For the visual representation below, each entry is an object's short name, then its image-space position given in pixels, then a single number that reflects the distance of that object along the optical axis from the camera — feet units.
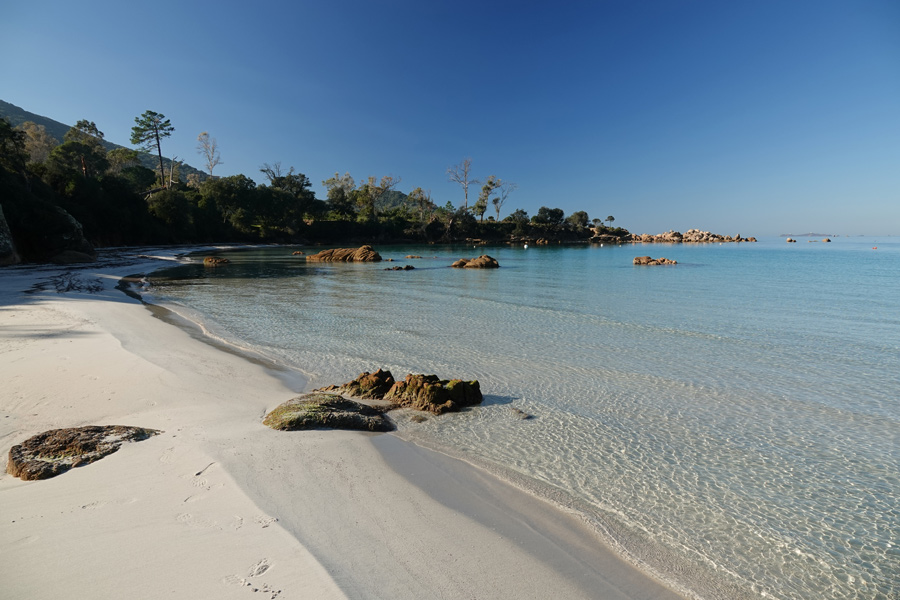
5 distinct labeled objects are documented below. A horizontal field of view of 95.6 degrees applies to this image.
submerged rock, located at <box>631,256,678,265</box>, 123.24
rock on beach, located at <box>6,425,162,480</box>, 12.48
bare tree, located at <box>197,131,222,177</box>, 255.70
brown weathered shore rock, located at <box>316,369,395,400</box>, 21.48
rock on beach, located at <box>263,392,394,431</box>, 17.30
